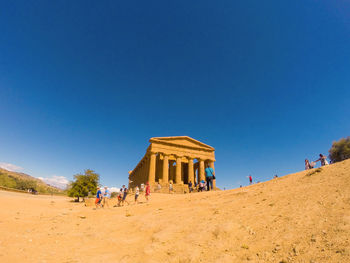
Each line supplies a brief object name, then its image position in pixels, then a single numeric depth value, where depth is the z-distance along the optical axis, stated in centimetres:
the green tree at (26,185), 5440
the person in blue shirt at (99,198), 1641
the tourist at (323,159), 1577
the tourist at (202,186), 2237
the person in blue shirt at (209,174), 1777
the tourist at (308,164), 1716
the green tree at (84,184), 3002
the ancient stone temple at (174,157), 3516
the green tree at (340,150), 3641
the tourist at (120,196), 1713
